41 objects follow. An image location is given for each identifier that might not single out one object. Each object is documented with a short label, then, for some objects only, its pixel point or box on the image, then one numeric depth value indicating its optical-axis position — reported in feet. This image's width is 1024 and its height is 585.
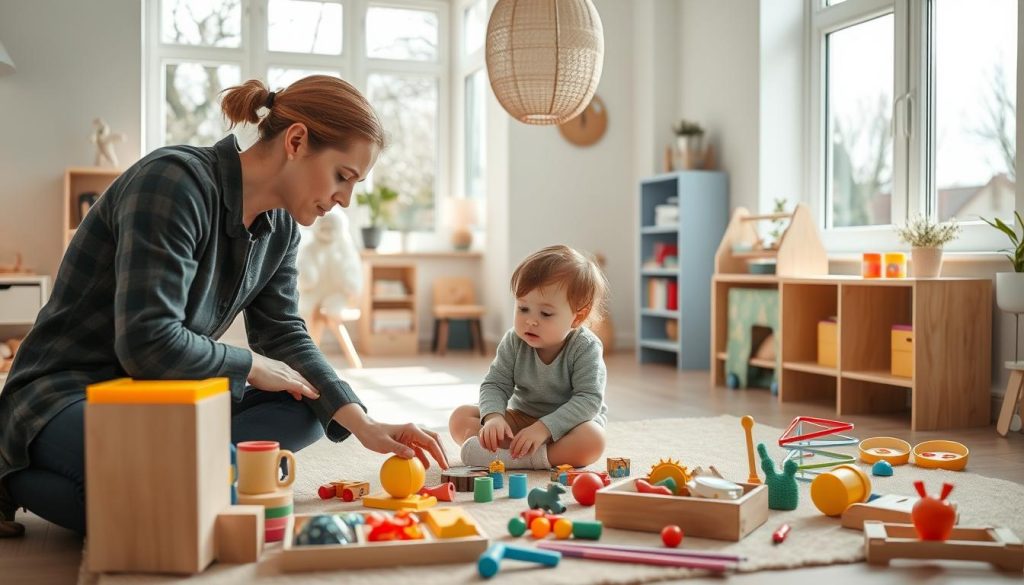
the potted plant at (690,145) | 17.44
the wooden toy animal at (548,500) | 6.28
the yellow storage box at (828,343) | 12.84
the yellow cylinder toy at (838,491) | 6.22
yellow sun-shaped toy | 6.38
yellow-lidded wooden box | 4.76
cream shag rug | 4.99
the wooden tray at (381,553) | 5.05
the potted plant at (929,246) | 11.43
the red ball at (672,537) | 5.46
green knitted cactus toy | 6.46
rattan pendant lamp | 12.41
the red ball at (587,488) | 6.50
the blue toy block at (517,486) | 6.77
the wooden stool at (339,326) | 16.88
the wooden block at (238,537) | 5.18
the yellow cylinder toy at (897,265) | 12.07
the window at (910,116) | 12.28
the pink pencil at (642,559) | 5.10
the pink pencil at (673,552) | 5.20
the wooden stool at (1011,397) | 10.25
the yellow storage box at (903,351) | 11.43
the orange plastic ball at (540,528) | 5.69
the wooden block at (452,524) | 5.31
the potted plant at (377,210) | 21.30
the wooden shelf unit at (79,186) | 17.13
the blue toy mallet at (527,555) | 5.14
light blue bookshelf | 17.24
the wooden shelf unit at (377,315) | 20.10
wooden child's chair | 20.17
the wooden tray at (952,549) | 5.30
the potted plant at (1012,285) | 10.36
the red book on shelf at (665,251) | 18.15
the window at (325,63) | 20.85
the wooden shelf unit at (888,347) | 10.82
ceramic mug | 5.53
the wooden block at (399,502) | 6.22
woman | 5.28
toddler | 7.77
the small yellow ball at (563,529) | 5.65
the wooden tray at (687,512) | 5.64
